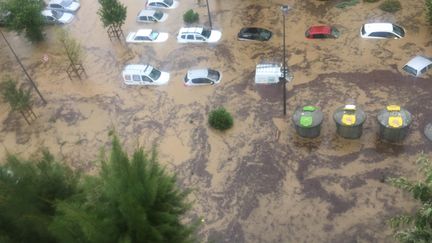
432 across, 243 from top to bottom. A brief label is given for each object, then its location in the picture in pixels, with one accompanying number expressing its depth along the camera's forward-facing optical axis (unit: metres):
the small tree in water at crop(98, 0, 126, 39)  29.14
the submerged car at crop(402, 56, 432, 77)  24.05
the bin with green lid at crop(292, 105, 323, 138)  21.53
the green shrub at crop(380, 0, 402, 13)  28.55
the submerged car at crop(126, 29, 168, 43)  29.78
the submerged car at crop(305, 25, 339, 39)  27.38
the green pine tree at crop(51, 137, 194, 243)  10.90
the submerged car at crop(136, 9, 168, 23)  31.31
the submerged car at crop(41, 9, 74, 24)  33.09
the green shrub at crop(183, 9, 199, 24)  30.50
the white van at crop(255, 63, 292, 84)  25.08
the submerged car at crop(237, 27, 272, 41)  28.20
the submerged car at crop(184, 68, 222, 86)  25.80
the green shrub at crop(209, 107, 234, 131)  22.98
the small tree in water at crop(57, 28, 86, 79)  27.86
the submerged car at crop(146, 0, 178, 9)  32.41
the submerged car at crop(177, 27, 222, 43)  28.89
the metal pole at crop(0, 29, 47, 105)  26.88
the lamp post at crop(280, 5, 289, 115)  22.53
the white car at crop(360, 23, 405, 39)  26.47
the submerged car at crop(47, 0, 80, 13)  34.38
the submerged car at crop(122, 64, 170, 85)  26.41
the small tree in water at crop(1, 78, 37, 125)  24.81
